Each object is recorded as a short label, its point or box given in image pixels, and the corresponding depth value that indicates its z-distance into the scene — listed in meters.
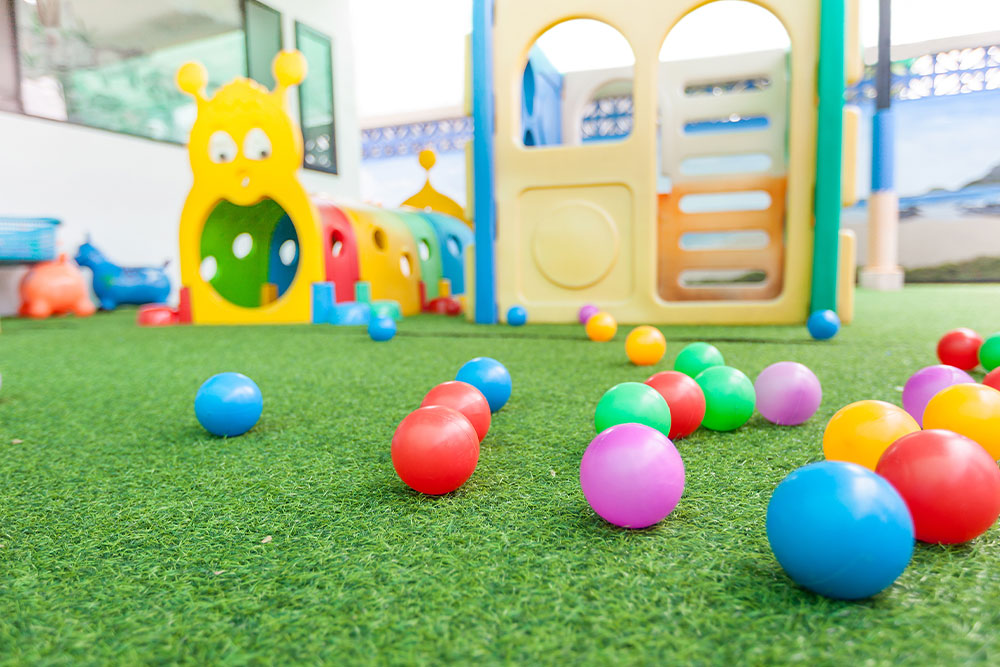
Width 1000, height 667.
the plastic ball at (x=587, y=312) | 3.57
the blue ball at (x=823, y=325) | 2.70
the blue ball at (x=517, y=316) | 3.63
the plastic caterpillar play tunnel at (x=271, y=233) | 3.97
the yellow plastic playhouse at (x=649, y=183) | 3.22
